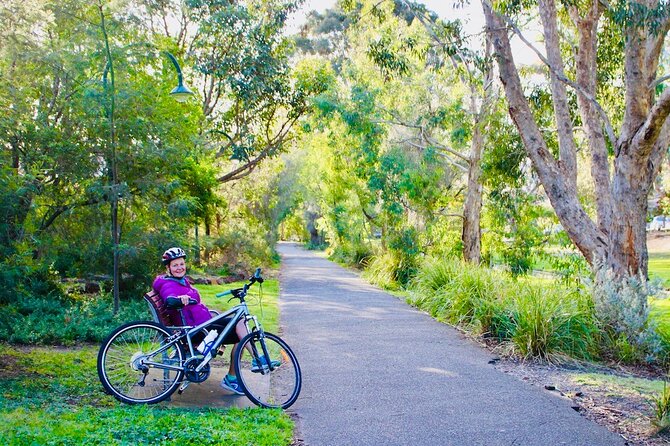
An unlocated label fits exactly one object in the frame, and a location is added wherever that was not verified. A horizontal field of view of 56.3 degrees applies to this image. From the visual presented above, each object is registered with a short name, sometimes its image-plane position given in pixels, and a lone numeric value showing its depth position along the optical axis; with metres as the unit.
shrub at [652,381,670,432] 5.63
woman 6.55
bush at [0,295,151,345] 9.32
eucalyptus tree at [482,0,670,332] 10.69
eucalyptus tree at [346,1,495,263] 15.70
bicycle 6.19
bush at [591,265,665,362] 9.41
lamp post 10.50
